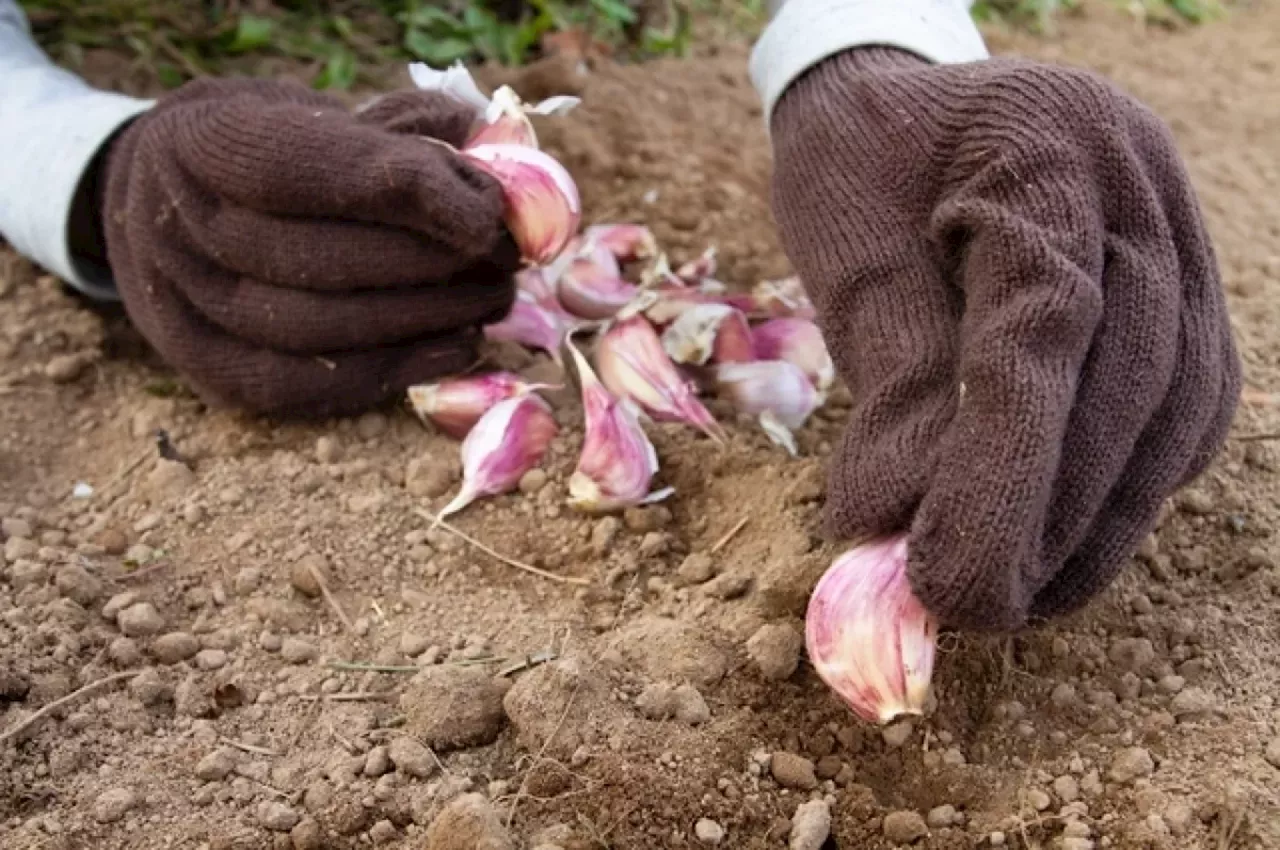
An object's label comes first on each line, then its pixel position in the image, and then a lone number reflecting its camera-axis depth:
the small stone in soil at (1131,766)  0.44
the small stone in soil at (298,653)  0.48
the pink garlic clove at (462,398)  0.54
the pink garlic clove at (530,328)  0.57
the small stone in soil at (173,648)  0.48
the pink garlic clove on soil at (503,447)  0.52
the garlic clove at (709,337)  0.54
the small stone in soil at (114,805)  0.44
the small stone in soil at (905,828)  0.44
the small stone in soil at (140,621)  0.48
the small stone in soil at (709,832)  0.44
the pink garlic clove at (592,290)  0.57
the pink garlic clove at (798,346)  0.55
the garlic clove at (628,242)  0.60
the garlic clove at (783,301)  0.57
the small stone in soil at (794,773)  0.45
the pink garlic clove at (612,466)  0.51
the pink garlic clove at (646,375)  0.53
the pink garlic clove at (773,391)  0.54
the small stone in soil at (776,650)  0.46
